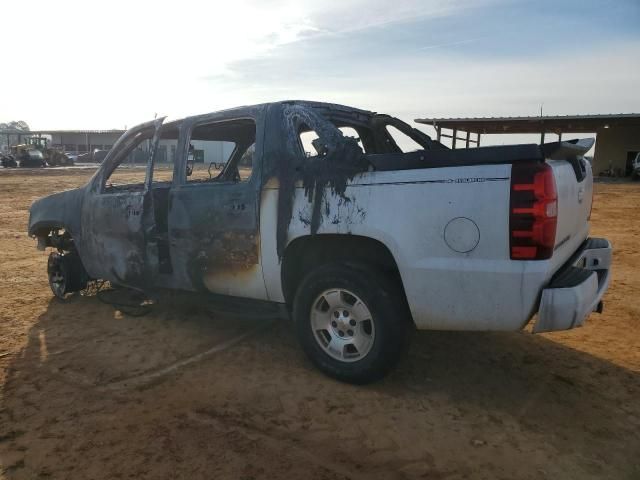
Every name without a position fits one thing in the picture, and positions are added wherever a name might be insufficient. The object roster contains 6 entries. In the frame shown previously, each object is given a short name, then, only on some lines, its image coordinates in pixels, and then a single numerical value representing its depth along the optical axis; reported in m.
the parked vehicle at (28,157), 42.09
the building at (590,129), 27.36
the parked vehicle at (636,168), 26.55
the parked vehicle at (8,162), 41.16
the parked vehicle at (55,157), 45.69
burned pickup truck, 2.74
